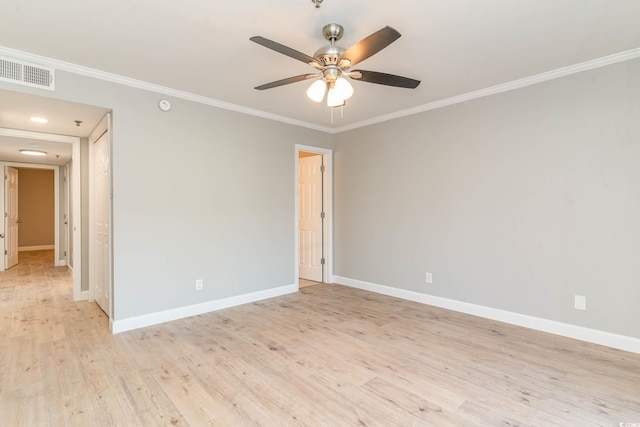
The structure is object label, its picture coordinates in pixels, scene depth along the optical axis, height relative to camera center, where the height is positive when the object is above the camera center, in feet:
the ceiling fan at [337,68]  6.40 +3.19
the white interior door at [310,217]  17.56 -0.51
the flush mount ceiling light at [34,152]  16.69 +3.00
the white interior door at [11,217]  20.44 -0.61
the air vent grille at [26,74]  8.47 +3.73
